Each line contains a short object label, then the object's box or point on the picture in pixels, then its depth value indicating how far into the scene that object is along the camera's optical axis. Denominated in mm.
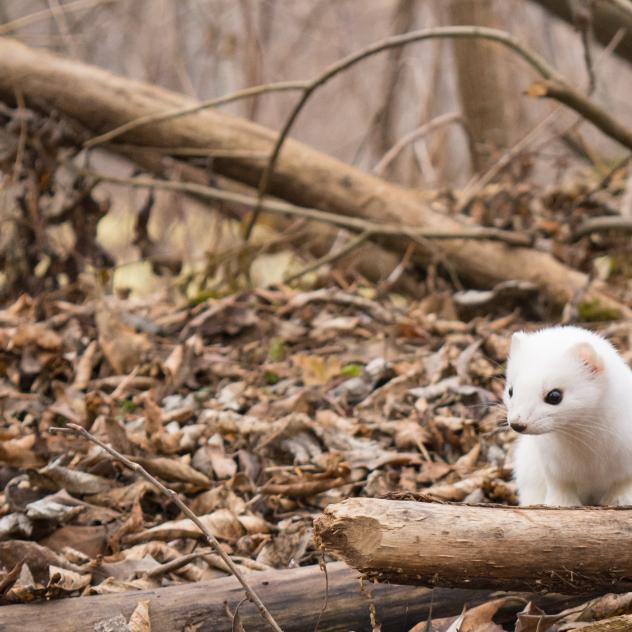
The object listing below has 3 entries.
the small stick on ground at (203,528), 3936
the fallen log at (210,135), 11953
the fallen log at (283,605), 4625
